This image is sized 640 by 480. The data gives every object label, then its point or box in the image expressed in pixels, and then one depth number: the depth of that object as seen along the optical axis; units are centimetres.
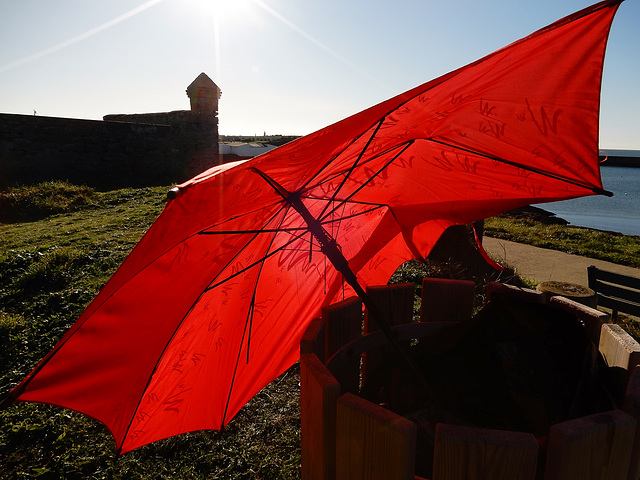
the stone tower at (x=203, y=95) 1548
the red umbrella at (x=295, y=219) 113
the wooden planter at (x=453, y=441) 98
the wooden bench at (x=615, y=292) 403
